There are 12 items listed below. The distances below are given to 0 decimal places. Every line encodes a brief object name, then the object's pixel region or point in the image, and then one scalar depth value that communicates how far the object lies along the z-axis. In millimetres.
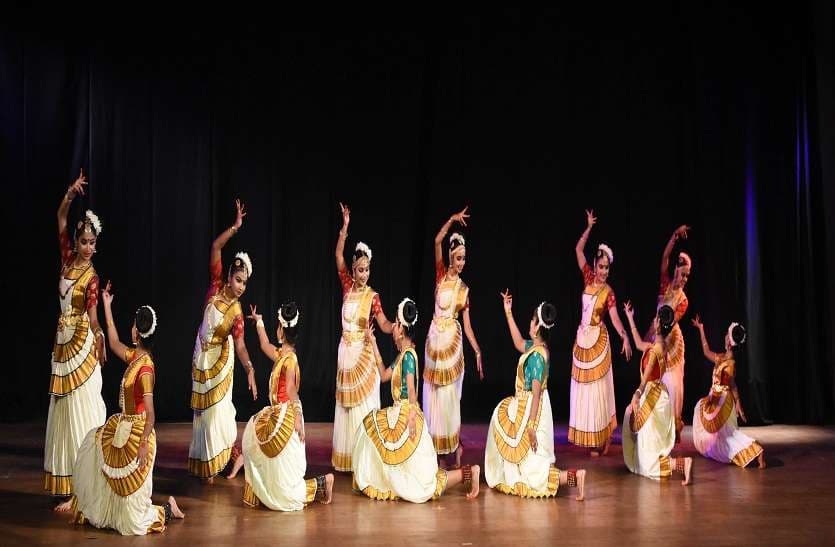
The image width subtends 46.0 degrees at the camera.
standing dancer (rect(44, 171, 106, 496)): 5516
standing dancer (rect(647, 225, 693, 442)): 7312
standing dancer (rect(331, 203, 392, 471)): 6395
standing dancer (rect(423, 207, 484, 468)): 6738
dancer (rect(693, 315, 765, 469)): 6516
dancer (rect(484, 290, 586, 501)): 5469
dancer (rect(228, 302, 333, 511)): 5141
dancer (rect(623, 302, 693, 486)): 6094
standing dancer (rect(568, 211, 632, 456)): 7082
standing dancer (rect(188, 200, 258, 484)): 5984
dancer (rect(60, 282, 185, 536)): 4691
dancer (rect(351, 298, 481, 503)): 5379
